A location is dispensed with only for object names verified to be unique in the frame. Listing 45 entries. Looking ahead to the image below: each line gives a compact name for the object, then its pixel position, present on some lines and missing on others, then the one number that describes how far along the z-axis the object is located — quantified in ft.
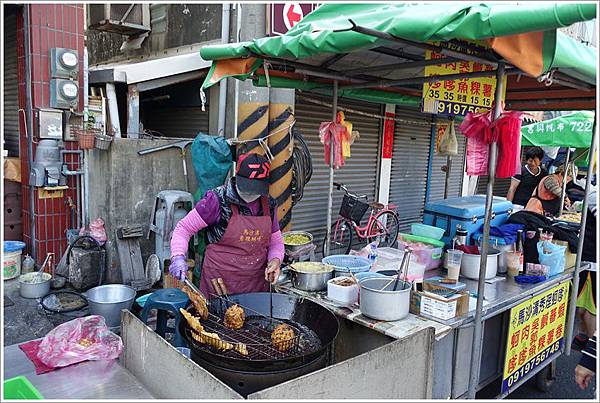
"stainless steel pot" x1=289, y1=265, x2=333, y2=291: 12.26
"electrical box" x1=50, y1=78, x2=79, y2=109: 20.47
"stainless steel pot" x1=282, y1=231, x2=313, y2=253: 18.29
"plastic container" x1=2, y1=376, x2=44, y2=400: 7.19
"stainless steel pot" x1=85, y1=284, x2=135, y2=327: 14.84
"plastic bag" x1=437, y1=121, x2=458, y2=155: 20.68
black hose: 23.50
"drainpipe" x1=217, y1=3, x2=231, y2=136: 23.58
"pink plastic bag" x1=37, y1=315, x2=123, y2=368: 8.72
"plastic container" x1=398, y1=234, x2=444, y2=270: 14.61
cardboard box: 10.75
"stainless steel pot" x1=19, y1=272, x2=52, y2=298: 18.51
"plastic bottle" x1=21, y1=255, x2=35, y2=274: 20.85
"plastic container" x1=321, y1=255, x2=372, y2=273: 12.89
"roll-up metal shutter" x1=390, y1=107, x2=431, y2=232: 32.32
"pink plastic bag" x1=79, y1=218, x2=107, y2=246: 19.86
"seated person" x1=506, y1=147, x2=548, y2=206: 25.55
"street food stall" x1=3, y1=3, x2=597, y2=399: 7.73
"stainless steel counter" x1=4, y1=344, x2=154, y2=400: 7.92
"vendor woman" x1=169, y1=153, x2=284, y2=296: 12.48
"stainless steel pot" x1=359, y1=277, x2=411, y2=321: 10.30
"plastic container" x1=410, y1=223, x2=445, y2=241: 15.55
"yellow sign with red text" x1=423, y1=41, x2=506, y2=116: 12.25
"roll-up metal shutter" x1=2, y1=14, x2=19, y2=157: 22.89
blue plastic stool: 11.46
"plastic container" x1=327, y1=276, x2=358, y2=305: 11.30
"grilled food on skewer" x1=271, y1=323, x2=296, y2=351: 9.43
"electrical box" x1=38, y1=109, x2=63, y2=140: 20.36
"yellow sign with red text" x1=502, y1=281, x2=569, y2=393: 13.01
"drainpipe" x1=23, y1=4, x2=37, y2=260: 20.52
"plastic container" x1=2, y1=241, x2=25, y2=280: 20.26
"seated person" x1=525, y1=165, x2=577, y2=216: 21.65
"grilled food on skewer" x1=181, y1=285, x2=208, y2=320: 10.44
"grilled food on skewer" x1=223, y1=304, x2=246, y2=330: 10.21
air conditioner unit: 26.18
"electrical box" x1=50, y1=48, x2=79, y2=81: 20.44
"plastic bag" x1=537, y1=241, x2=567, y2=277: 14.99
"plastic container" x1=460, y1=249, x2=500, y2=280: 14.20
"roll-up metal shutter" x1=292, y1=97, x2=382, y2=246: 26.25
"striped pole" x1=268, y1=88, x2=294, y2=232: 23.40
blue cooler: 15.90
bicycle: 26.53
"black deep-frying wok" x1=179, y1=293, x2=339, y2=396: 8.37
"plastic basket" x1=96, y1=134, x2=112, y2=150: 19.02
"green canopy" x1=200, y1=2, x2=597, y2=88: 7.21
